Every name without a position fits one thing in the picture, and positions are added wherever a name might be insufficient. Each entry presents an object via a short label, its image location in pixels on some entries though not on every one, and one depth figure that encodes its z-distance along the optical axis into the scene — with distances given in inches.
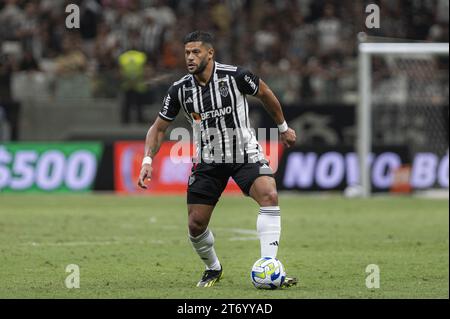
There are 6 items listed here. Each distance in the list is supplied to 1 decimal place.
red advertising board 936.3
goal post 880.9
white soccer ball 367.2
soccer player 379.2
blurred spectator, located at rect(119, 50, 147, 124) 987.3
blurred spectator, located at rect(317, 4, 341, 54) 1077.1
